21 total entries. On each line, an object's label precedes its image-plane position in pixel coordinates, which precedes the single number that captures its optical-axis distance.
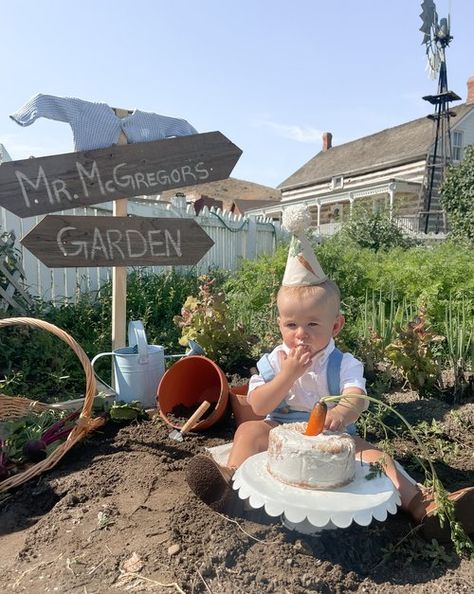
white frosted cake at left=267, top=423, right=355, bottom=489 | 1.34
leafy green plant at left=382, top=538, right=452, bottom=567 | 1.40
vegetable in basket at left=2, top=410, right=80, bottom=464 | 2.20
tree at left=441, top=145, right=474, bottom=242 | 12.00
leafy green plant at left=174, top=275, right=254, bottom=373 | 3.08
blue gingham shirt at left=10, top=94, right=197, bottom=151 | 2.56
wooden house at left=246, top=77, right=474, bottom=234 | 18.64
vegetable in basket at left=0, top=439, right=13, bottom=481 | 2.06
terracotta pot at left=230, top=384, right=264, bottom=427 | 2.36
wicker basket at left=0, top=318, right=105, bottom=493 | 1.91
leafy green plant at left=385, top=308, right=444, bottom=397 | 2.72
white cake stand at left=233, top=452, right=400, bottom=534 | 1.25
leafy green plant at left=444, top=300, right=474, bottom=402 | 2.73
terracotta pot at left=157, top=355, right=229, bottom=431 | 2.39
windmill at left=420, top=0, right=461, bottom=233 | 17.31
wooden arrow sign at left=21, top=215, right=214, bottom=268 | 2.58
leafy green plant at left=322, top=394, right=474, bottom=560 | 1.35
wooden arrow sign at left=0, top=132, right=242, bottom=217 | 2.52
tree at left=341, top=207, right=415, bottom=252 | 11.22
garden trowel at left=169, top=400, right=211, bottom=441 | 2.28
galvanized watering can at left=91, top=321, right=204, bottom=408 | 2.65
